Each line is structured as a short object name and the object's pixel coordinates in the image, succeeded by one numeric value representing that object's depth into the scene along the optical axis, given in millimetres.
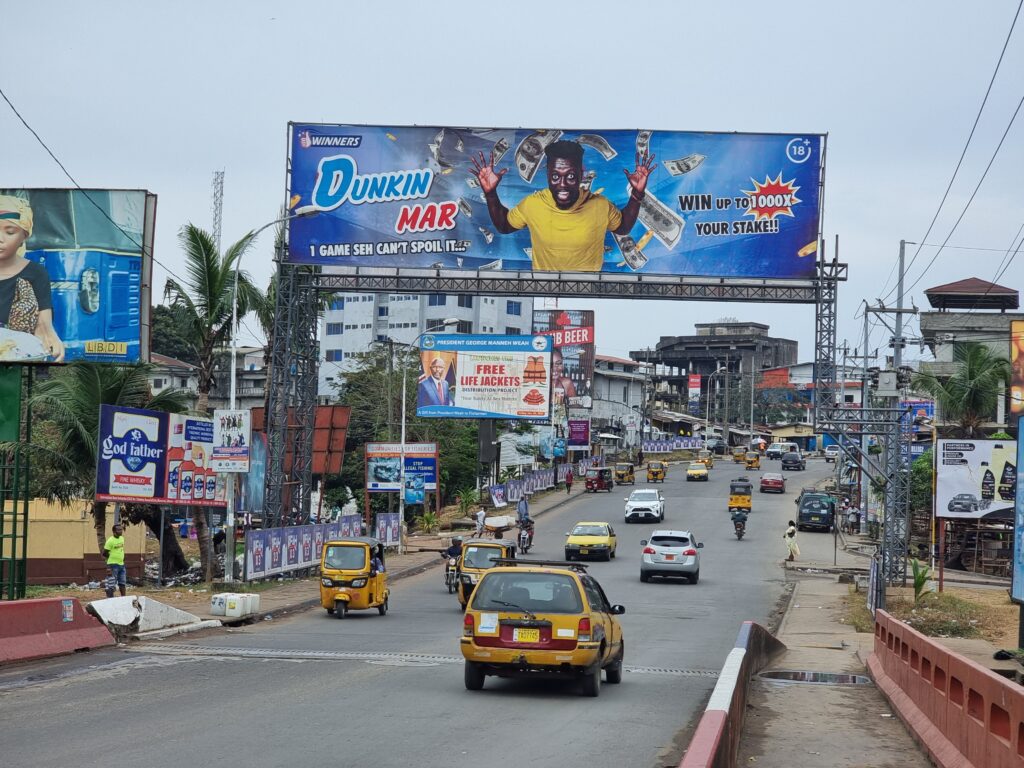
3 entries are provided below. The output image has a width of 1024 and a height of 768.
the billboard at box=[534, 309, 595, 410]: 108000
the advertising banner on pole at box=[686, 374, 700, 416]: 155875
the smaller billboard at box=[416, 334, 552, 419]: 58031
